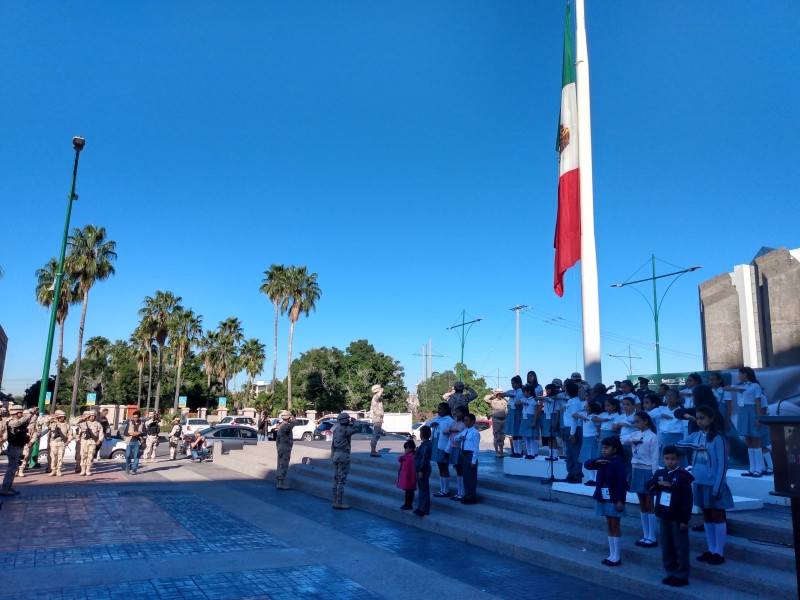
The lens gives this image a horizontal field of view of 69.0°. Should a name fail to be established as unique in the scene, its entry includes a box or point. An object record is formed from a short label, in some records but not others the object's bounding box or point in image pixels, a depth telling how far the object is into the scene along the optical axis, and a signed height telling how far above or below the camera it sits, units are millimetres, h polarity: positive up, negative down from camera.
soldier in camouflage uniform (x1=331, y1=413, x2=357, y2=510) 11367 -1012
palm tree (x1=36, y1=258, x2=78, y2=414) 35438 +6300
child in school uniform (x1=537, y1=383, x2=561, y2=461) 10953 -123
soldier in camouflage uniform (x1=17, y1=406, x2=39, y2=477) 15617 -1297
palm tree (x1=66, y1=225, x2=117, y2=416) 34719 +8077
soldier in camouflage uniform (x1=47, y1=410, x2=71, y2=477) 15438 -1276
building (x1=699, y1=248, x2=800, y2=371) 15859 +2871
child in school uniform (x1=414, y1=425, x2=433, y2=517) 9695 -1165
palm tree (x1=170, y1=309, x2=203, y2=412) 52481 +5809
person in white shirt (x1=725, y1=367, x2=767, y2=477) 8562 -24
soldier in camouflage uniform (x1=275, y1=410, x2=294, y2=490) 14305 -1072
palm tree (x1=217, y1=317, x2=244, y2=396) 60875 +5538
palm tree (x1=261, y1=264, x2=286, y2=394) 48125 +9335
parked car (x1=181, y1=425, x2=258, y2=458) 22609 -1536
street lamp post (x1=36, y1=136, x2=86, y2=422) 16922 +2504
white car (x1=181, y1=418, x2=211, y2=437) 28388 -1505
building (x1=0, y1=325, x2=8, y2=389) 44619 +3593
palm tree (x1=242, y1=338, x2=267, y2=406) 63938 +4461
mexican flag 12680 +4874
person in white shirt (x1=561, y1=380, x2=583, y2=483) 9688 -461
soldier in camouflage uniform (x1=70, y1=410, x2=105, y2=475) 15828 -1160
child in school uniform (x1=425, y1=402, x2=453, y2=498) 10398 -729
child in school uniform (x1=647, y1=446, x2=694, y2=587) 5781 -1022
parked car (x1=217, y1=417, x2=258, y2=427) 38406 -1502
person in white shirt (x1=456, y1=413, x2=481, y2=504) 9672 -898
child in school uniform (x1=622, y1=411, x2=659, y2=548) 6830 -673
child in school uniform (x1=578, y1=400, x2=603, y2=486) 8891 -438
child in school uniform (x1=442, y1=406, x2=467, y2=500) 9984 -656
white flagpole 11554 +3706
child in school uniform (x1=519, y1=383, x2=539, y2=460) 11203 -285
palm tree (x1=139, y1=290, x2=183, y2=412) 48500 +6816
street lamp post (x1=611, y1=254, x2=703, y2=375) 25900 +4977
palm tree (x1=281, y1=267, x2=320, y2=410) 47750 +8700
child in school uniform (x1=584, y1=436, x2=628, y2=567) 6363 -889
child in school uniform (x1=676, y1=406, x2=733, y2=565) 6105 -788
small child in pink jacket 10102 -1228
